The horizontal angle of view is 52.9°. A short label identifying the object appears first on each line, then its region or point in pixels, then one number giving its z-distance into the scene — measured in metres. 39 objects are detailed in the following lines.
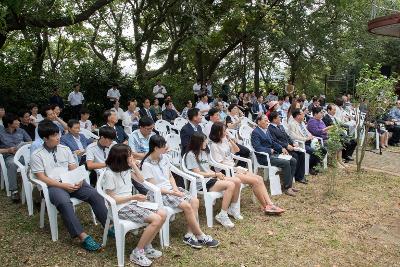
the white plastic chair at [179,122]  8.36
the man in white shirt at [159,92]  13.74
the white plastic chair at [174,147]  5.90
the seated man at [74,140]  5.09
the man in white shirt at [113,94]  12.40
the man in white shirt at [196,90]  14.84
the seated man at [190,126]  6.09
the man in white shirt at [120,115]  8.33
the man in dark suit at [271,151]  5.93
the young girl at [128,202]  3.60
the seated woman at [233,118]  8.04
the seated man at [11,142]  5.08
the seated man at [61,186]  3.77
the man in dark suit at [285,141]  6.48
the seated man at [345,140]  8.15
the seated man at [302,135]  7.08
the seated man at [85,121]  6.90
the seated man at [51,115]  6.39
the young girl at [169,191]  4.02
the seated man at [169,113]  9.96
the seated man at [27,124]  6.56
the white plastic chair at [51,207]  3.92
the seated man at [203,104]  10.86
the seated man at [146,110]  9.66
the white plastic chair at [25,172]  4.48
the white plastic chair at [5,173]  5.14
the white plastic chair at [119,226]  3.53
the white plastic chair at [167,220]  3.94
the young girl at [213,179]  4.65
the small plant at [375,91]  6.55
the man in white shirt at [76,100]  11.57
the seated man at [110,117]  5.61
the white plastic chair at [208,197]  4.56
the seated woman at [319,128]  7.73
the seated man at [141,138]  5.25
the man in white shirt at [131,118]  8.30
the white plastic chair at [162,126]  8.04
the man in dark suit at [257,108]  12.71
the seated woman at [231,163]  5.02
